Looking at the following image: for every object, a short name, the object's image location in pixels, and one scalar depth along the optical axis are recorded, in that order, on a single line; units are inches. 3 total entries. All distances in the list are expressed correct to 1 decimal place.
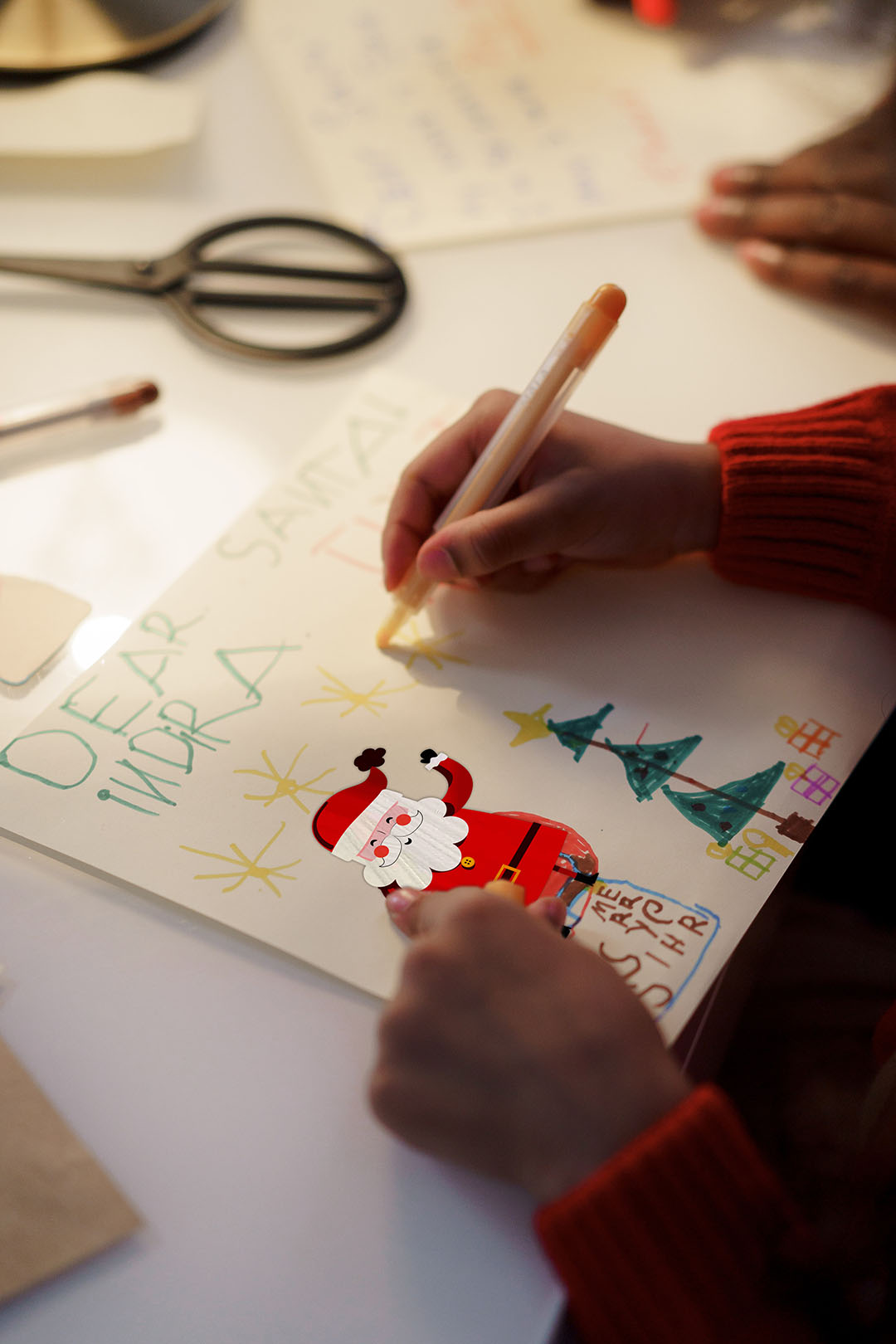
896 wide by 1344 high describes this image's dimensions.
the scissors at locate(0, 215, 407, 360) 26.0
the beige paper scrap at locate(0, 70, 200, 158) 29.0
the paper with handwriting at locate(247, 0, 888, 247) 30.0
